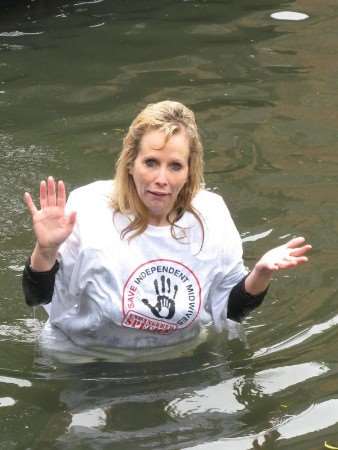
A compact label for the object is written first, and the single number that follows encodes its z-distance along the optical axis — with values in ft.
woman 24.60
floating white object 53.41
